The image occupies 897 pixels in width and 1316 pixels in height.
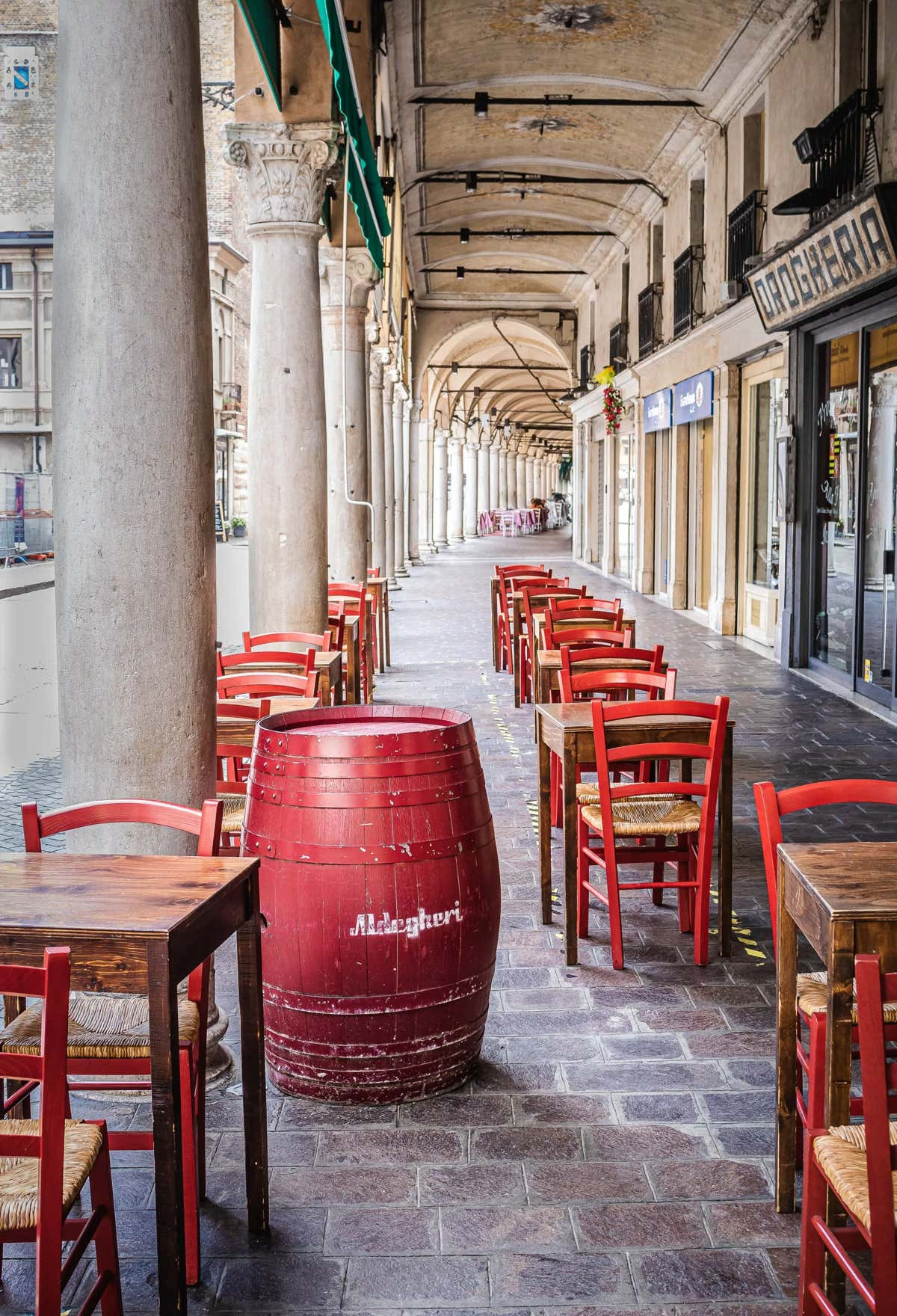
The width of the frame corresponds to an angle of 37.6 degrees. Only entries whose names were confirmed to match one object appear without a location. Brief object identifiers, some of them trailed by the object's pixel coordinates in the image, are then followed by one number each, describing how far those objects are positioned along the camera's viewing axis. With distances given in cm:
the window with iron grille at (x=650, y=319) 1900
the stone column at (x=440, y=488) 3847
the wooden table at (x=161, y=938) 221
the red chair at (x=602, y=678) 496
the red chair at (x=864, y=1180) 183
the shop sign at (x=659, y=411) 1795
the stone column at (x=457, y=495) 4434
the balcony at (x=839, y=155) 929
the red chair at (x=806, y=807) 280
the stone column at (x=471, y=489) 4834
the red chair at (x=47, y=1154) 185
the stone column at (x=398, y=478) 2336
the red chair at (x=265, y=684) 526
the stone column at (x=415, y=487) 2912
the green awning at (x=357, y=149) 558
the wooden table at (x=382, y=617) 1161
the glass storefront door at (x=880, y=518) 918
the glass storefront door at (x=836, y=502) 1009
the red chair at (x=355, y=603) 945
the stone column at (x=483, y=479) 5194
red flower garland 2231
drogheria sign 833
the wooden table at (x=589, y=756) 427
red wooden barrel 307
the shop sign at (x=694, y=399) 1511
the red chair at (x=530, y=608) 924
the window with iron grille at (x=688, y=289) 1602
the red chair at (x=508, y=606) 1088
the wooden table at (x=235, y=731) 465
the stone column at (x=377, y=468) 1830
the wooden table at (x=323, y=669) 627
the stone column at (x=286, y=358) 757
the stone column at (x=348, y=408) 1251
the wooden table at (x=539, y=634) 772
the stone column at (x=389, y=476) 2031
